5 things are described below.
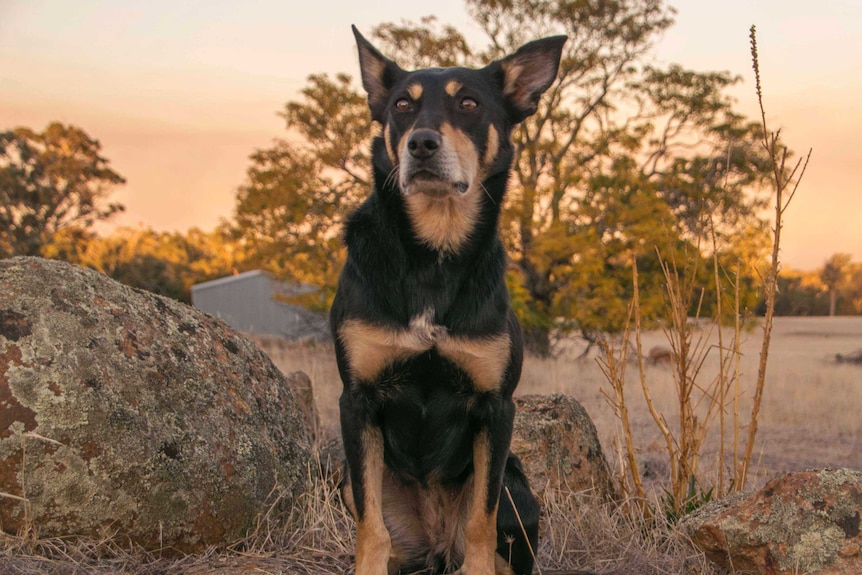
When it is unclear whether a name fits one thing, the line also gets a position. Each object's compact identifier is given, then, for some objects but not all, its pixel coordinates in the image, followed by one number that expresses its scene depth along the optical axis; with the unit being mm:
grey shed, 26781
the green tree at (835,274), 37438
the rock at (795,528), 3102
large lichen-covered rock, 3225
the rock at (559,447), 4488
